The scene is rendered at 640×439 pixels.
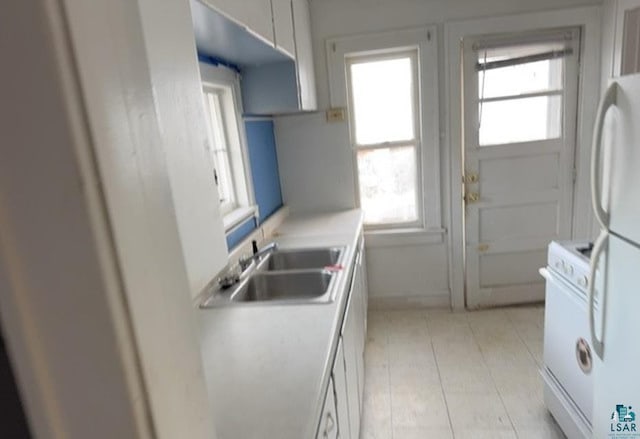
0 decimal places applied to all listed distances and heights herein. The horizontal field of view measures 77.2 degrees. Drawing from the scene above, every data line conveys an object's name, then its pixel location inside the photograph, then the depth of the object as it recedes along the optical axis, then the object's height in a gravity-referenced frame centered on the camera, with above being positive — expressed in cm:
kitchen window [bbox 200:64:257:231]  229 +0
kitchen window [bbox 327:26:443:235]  297 +6
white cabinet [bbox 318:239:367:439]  138 -94
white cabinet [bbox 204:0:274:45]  116 +44
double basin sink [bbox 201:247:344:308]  167 -63
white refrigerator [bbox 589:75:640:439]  127 -51
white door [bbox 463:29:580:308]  293 -27
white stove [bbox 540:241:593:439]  170 -100
